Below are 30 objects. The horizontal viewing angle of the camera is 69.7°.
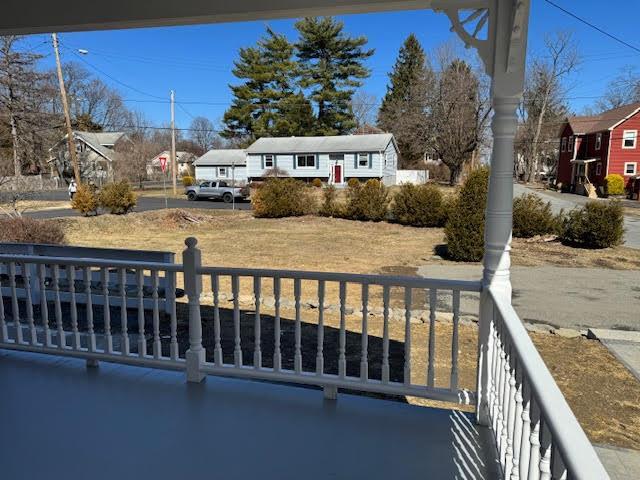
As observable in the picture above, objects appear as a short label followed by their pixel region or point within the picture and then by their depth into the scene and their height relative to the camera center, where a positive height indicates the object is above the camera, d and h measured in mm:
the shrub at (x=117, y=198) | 16844 -1014
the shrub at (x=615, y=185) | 27391 -805
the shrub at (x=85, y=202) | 16344 -1127
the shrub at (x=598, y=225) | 10922 -1284
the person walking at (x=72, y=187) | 24327 -903
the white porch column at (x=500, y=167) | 2242 +21
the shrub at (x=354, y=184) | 17047 -494
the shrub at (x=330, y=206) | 17297 -1315
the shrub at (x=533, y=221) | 12031 -1293
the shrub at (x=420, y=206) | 15219 -1178
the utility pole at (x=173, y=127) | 31688 +2907
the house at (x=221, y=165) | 36156 +428
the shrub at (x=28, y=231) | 8508 -1176
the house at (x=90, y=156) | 32562 +1127
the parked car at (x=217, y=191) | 26875 -1249
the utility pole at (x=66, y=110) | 19100 +2699
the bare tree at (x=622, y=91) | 27766 +5661
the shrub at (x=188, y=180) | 39788 -865
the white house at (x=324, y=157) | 32031 +947
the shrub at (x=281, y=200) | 17531 -1127
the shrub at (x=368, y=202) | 16438 -1123
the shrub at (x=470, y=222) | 9680 -1071
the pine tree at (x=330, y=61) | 32875 +8108
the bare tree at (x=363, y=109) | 37591 +5280
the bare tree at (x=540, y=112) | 30489 +5101
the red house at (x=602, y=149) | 28453 +1479
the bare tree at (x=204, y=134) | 54781 +4333
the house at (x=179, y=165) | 47081 +628
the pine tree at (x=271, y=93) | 34812 +6009
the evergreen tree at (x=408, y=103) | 33150 +5422
